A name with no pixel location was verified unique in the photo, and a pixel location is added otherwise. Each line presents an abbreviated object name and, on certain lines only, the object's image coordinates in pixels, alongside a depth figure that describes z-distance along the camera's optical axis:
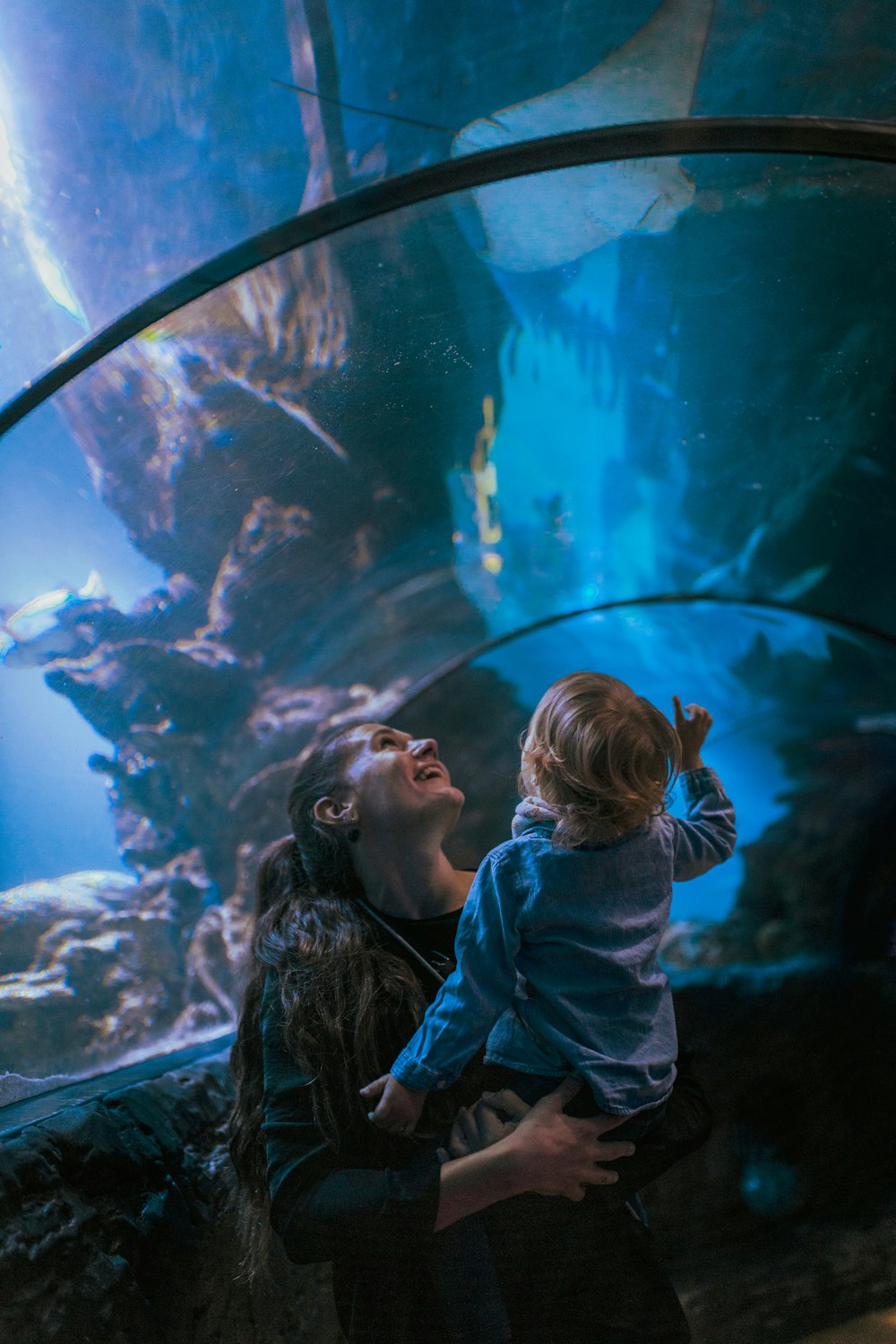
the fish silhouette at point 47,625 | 1.66
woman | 1.08
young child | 1.12
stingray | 1.32
